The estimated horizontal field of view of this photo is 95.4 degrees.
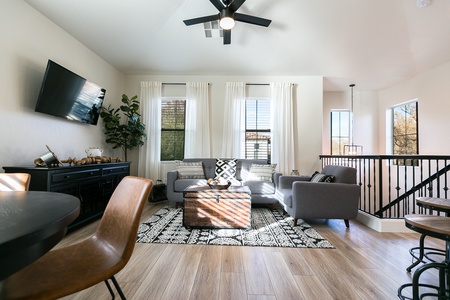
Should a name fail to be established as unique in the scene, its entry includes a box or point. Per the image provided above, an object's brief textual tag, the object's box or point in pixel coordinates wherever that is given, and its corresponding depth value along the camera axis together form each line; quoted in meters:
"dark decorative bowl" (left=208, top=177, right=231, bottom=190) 2.92
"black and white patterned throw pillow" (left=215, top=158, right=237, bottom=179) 4.14
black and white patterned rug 2.33
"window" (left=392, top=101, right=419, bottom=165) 4.70
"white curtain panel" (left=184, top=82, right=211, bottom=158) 4.62
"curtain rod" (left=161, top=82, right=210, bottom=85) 4.74
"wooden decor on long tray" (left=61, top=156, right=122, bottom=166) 2.80
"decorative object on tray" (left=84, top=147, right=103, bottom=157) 3.29
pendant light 5.39
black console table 2.25
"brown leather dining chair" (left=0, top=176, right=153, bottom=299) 0.79
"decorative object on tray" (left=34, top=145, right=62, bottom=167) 2.39
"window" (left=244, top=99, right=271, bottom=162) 4.75
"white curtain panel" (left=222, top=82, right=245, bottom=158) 4.63
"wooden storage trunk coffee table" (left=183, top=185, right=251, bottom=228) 2.67
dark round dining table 0.43
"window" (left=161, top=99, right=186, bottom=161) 4.76
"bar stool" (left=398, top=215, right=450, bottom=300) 1.24
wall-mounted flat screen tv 2.62
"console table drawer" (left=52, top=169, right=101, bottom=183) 2.35
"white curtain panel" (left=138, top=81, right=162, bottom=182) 4.59
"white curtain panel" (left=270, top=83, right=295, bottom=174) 4.57
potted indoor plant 4.06
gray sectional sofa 3.62
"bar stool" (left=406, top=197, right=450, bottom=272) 1.49
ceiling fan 2.61
